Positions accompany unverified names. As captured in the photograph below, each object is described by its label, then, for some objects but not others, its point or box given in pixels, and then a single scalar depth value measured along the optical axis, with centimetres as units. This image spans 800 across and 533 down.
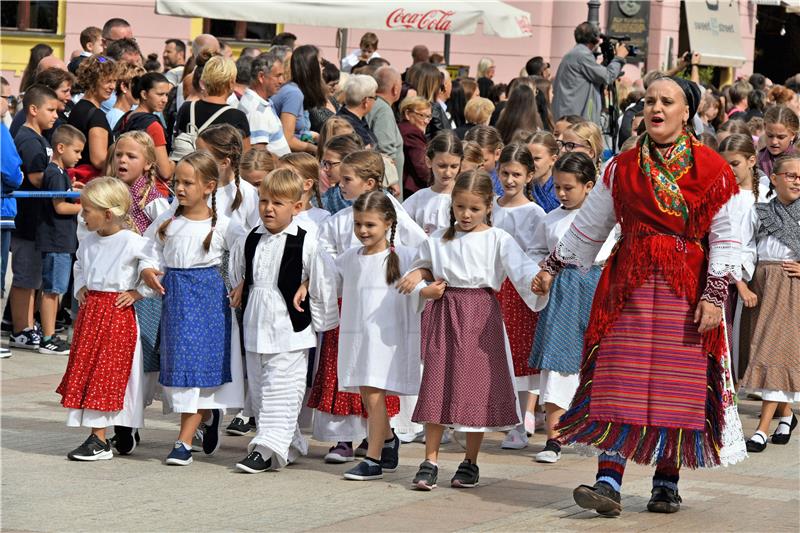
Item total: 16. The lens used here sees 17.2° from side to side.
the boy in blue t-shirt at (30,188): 1986
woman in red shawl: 1151
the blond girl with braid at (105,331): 1357
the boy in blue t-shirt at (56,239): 1968
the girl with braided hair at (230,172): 1468
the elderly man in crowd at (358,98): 1946
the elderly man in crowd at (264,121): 1895
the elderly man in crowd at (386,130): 1984
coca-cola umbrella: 2875
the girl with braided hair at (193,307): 1350
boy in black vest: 1327
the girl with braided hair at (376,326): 1307
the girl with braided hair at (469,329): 1265
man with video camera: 2508
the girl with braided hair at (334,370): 1364
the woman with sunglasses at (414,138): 2054
